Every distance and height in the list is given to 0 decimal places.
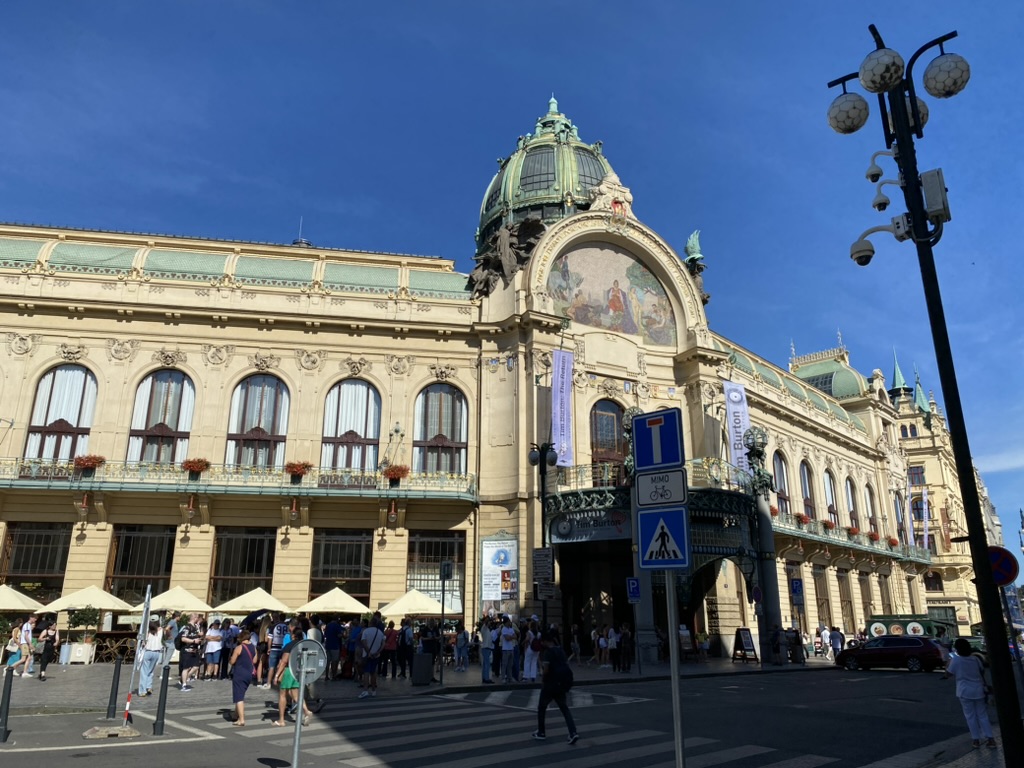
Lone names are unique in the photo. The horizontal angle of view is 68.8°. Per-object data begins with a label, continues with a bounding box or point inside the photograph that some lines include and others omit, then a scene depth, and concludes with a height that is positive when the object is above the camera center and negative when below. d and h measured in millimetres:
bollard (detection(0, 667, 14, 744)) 10823 -1337
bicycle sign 6688 +1067
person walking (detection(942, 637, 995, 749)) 10828 -1210
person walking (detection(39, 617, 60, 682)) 20959 -922
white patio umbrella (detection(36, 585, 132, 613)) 23391 +305
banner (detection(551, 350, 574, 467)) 31531 +8349
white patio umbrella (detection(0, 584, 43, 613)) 23500 +345
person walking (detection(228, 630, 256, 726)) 12984 -1022
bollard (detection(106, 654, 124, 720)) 12969 -1507
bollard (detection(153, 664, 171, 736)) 11859 -1525
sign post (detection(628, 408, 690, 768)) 6566 +985
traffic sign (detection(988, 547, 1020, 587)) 9938 +529
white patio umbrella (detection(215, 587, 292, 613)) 23453 +247
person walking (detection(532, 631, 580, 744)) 11680 -1099
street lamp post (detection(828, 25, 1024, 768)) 7688 +4602
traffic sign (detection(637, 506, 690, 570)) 6543 +613
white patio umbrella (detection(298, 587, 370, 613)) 23938 +199
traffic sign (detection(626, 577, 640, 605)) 25906 +667
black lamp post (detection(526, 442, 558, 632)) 25734 +5000
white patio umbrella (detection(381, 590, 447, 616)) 23672 +128
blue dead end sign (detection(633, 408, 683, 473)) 6828 +1508
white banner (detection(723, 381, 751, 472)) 37906 +9114
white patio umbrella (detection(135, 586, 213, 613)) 23594 +293
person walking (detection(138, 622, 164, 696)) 16016 -990
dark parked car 28870 -1782
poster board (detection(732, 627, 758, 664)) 30562 -1532
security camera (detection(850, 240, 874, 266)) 10195 +4651
